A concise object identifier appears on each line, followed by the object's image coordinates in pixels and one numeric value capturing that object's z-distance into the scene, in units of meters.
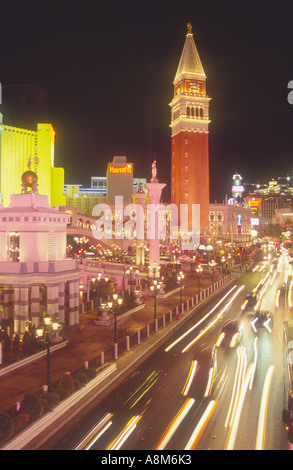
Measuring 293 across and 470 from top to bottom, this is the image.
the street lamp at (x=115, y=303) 23.02
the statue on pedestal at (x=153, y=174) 52.55
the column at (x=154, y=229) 50.50
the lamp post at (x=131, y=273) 46.57
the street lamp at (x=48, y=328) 16.77
